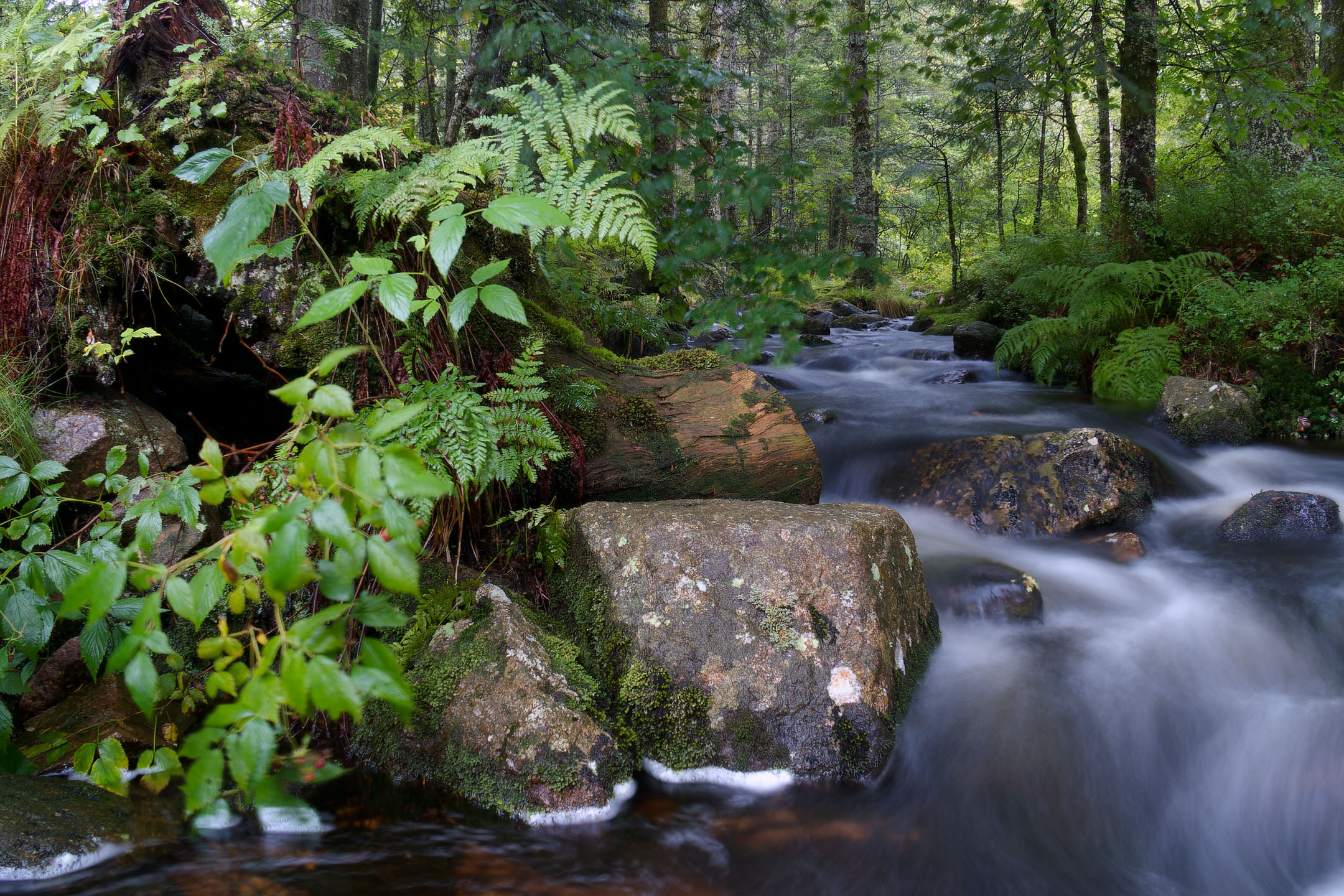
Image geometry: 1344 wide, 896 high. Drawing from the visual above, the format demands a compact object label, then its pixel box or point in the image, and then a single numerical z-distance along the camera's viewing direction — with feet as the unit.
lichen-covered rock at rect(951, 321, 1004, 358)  33.17
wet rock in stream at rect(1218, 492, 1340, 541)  15.28
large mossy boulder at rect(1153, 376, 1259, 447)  20.18
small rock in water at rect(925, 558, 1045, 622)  11.98
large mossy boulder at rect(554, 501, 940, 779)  8.42
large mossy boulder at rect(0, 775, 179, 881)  6.05
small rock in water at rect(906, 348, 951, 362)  34.53
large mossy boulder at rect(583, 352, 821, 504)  11.82
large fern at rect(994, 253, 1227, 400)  22.94
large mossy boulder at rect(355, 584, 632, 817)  7.52
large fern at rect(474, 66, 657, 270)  7.66
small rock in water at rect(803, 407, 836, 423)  22.04
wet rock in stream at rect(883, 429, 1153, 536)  16.06
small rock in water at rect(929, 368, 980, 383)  29.58
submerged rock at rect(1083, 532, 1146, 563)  14.85
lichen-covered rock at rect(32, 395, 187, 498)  8.96
